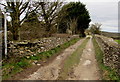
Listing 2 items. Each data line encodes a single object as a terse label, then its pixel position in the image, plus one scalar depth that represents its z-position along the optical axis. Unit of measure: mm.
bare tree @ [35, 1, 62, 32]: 12391
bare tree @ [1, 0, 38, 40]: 7742
